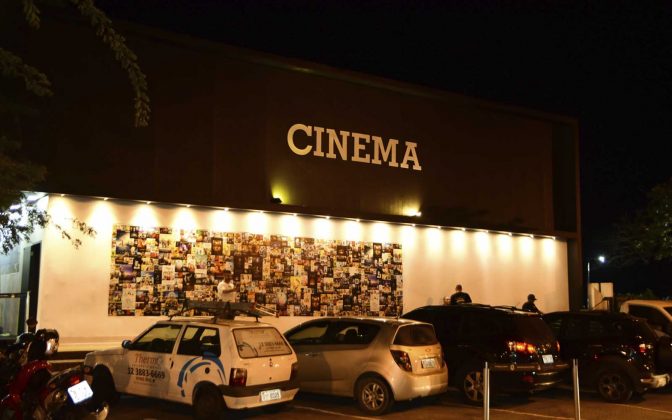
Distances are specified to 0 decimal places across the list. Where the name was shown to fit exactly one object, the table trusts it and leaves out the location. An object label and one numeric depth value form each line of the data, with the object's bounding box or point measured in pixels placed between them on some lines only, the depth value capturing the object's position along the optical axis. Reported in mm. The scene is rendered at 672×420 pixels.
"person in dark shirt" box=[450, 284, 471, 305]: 19089
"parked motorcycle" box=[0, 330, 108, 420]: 8469
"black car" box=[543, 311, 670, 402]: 12719
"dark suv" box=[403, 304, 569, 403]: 11625
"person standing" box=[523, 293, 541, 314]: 19047
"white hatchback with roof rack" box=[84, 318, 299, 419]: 9711
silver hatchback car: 10922
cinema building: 15281
